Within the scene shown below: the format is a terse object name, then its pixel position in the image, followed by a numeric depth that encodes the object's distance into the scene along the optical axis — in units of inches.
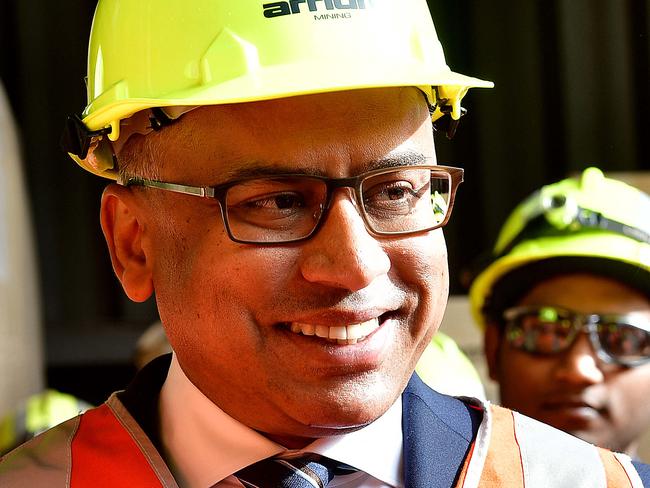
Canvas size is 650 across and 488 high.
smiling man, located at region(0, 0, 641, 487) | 33.8
